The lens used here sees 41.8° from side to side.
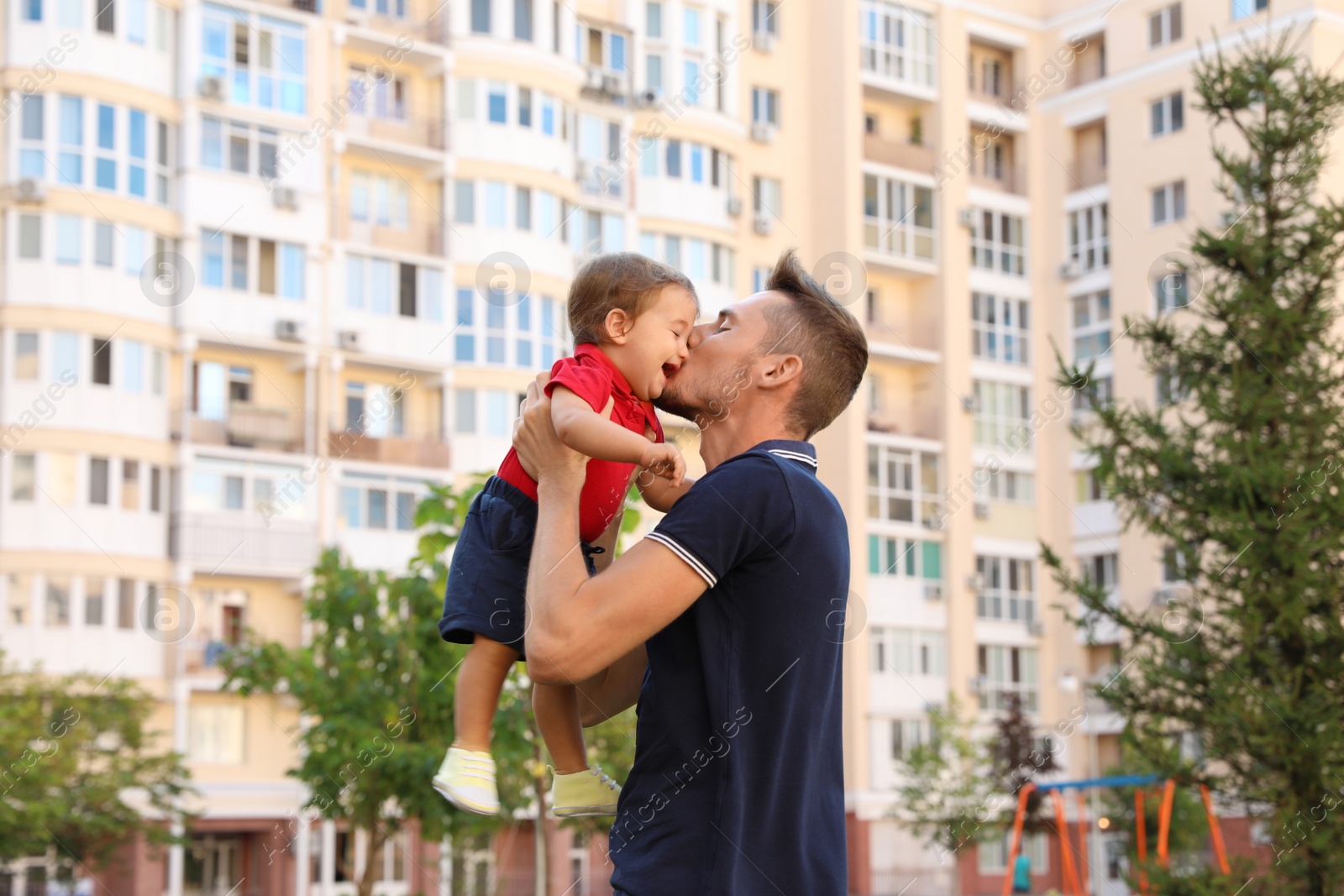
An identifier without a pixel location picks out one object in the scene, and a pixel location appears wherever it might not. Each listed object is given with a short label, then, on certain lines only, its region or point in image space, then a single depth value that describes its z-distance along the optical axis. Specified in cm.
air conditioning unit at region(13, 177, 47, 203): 3519
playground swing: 1881
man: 338
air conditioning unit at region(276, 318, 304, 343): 3775
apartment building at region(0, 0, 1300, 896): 3616
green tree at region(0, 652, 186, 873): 2844
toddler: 402
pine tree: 1408
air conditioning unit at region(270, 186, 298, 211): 3834
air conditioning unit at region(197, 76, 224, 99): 3716
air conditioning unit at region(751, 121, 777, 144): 4728
